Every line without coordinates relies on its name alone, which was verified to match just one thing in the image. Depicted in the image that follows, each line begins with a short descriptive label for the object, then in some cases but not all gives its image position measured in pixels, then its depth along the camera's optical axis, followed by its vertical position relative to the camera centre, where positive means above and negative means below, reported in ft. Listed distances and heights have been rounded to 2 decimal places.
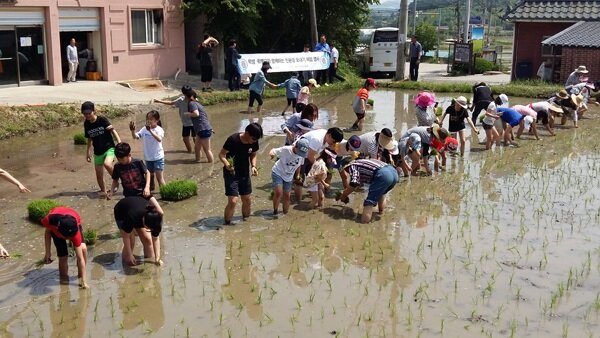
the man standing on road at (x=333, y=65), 84.97 -2.63
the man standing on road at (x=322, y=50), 84.23 -0.82
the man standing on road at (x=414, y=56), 88.89 -1.54
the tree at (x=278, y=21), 82.48 +2.68
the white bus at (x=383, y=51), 98.84 -0.97
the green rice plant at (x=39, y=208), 31.75 -7.57
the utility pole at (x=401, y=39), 87.81 +0.64
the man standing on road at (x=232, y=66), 74.24 -2.53
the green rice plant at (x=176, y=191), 35.47 -7.46
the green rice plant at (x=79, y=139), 49.24 -6.86
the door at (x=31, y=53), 69.56 -1.35
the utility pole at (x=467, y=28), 124.22 +2.98
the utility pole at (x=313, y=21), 85.06 +2.64
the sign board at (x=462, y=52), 102.22 -1.05
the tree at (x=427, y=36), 152.15 +1.81
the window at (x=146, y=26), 80.07 +1.69
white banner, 76.13 -2.11
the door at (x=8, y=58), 68.09 -1.82
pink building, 69.00 +0.21
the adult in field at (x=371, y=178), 31.99 -6.06
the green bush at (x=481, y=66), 106.63 -3.13
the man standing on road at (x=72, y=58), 72.95 -1.86
